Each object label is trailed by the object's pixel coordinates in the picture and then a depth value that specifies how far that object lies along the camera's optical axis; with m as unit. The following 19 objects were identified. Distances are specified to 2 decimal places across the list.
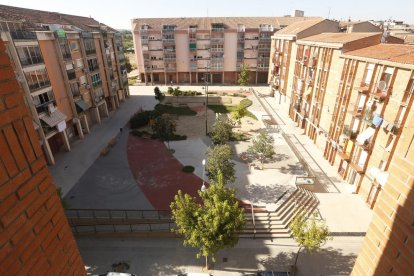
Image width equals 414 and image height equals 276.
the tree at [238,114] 39.17
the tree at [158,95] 50.97
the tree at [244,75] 61.16
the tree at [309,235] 15.58
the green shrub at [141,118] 39.53
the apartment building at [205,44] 62.22
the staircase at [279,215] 19.64
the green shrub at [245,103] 50.16
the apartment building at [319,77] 27.03
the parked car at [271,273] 16.12
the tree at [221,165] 22.00
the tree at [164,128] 31.18
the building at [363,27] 39.84
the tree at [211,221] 14.61
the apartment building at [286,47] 41.16
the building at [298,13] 70.00
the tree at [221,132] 30.62
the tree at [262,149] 27.33
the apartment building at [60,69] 24.73
